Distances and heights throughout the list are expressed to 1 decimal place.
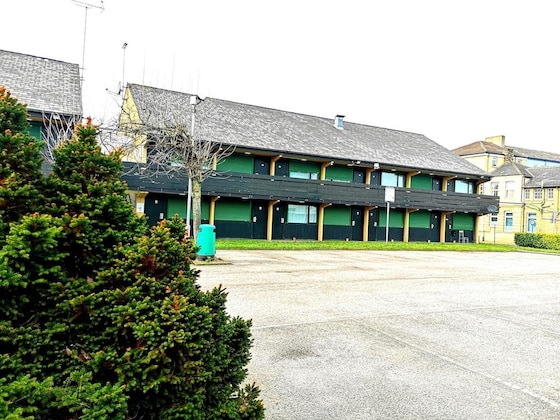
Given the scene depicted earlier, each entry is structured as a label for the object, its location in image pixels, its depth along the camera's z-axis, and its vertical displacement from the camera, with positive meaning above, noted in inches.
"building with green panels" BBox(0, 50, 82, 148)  733.9 +252.6
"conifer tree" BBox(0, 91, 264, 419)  75.9 -20.9
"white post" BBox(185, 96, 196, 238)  582.9 +168.8
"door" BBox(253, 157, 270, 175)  1078.4 +140.0
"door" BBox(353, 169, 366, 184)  1216.4 +139.3
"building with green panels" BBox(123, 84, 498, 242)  984.3 +104.7
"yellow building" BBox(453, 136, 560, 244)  2048.5 +193.0
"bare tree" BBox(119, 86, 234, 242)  574.4 +109.4
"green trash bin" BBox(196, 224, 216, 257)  536.4 -31.5
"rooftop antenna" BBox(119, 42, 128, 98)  708.7 +228.8
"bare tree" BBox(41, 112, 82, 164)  639.4 +149.7
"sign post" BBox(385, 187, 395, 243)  1094.4 +80.0
